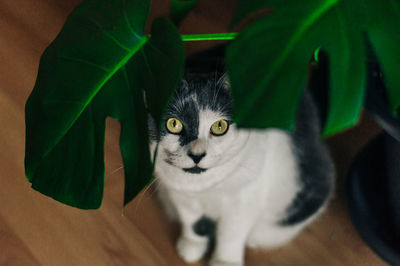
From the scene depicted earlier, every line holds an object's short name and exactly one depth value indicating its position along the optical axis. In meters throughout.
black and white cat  0.75
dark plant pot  0.94
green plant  0.50
